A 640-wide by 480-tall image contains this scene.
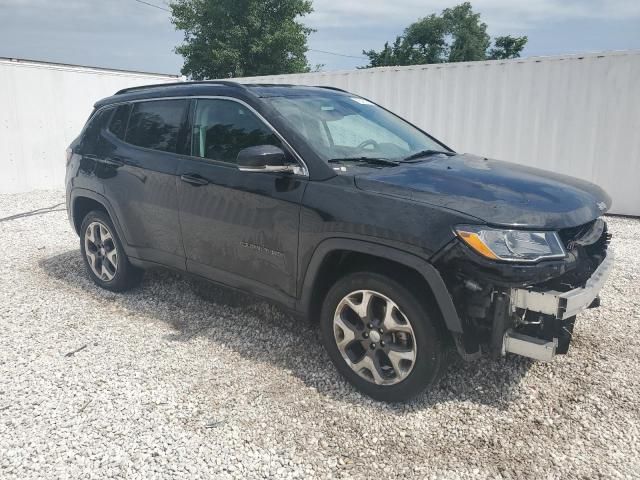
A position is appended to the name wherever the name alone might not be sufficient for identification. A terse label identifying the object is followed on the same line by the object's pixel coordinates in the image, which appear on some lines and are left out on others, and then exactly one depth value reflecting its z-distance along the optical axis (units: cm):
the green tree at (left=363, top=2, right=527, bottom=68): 4519
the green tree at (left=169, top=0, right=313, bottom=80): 3109
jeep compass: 253
